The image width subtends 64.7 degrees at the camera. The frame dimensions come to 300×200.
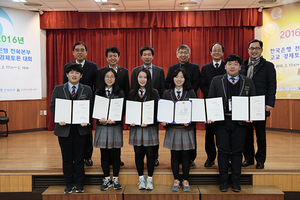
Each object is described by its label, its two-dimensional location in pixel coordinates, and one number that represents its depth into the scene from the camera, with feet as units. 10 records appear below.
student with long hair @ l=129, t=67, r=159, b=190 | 8.60
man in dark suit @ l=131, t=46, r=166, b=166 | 9.90
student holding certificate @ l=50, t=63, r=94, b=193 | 8.51
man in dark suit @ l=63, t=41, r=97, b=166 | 9.93
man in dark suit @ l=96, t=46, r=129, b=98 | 9.88
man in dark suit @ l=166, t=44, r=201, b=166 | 9.99
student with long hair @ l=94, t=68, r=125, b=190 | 8.62
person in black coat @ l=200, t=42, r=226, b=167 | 9.86
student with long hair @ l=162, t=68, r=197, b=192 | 8.51
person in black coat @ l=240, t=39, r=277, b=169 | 9.39
